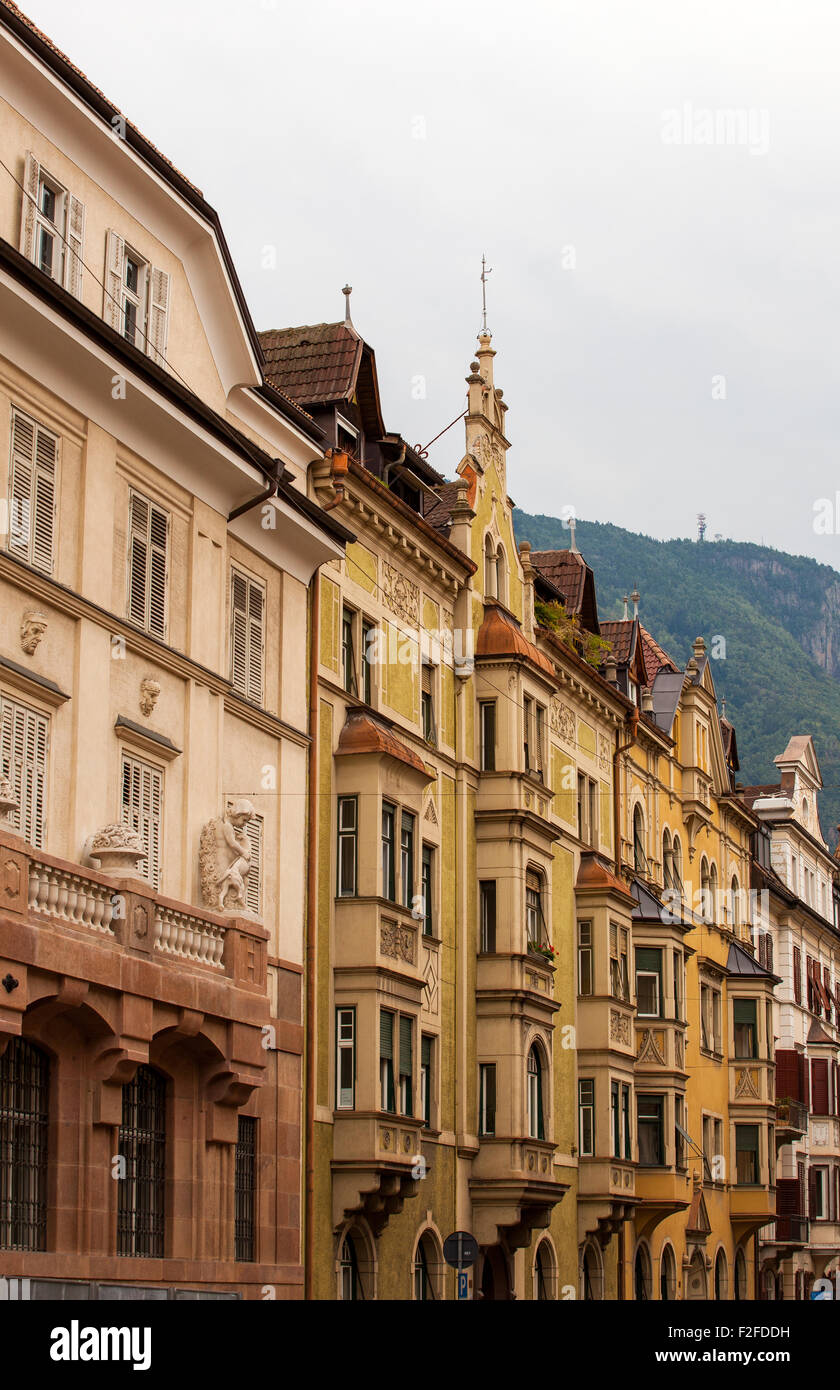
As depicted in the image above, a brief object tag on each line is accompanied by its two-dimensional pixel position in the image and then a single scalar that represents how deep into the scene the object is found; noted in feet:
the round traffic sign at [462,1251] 97.25
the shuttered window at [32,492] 75.66
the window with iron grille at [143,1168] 78.84
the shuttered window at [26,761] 73.72
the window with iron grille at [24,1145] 70.90
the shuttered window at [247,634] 94.68
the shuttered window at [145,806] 82.58
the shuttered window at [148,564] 84.79
